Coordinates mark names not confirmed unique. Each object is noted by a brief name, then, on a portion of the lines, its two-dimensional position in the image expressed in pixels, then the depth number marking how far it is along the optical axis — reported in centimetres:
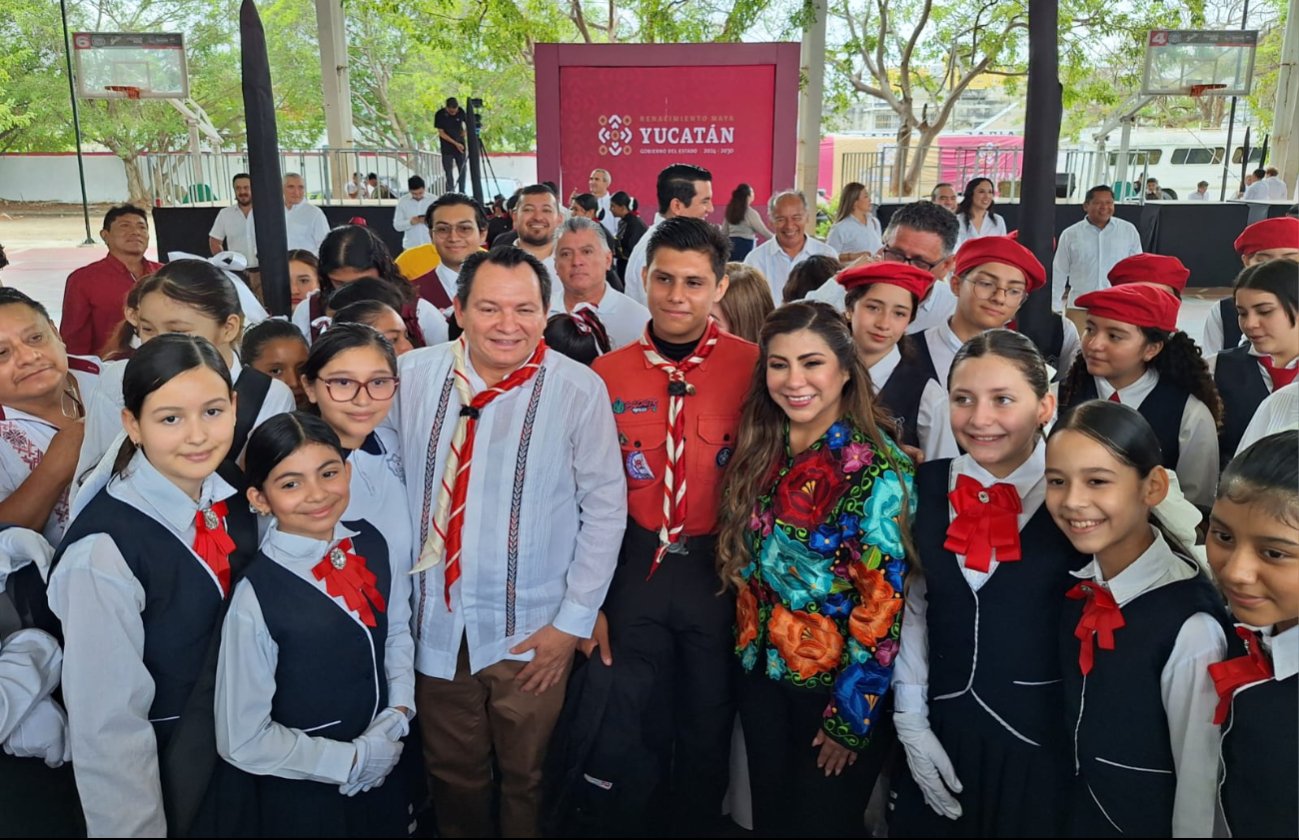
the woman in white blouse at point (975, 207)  781
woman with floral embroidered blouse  197
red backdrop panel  1027
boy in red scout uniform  222
